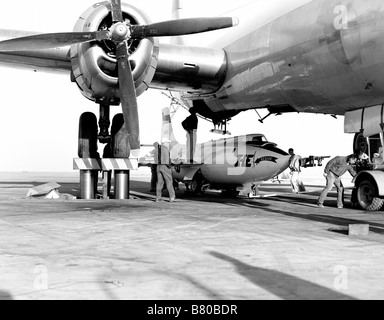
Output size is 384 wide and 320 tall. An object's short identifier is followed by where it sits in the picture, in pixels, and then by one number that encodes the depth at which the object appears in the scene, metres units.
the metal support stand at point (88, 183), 12.95
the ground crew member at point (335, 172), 11.28
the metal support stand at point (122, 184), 12.96
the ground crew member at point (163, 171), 12.40
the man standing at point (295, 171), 18.25
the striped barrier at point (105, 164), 12.54
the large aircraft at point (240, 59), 9.12
